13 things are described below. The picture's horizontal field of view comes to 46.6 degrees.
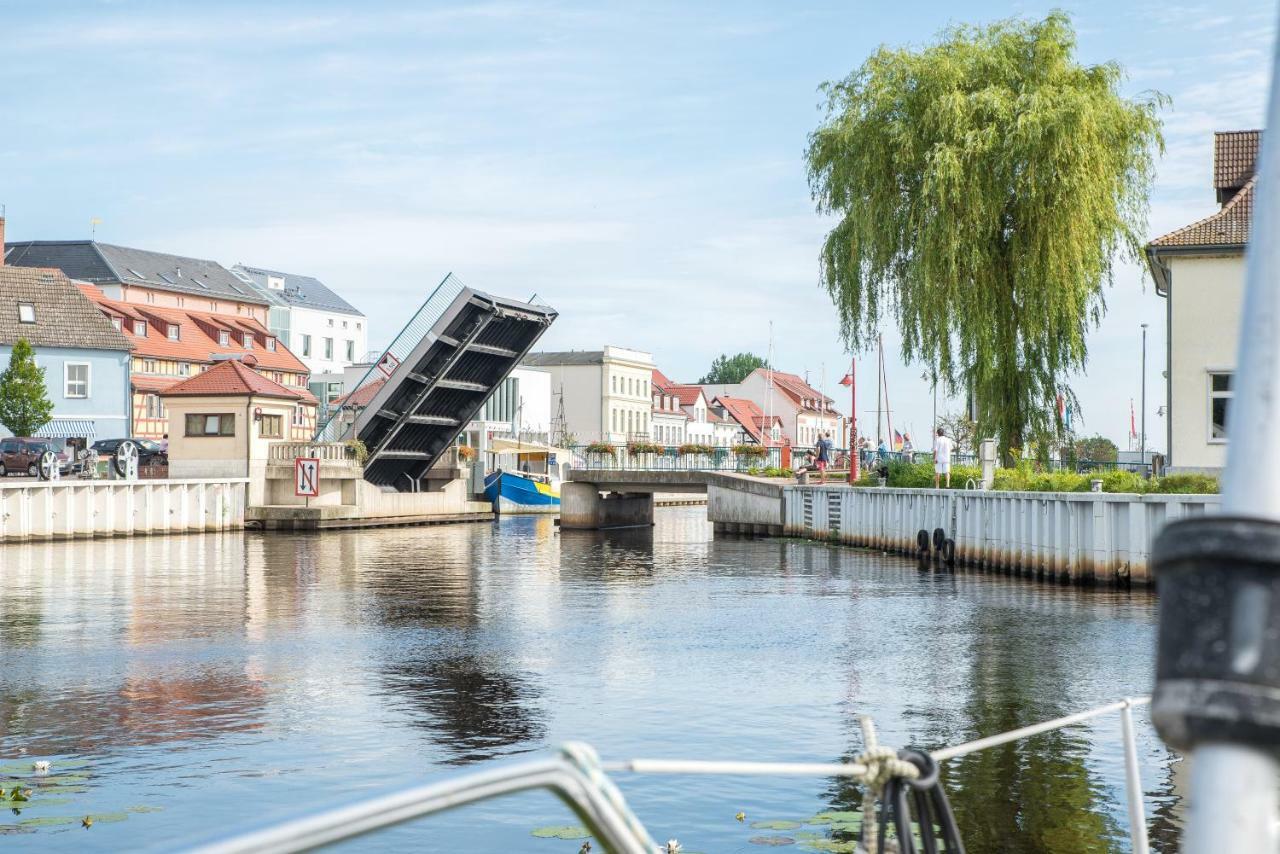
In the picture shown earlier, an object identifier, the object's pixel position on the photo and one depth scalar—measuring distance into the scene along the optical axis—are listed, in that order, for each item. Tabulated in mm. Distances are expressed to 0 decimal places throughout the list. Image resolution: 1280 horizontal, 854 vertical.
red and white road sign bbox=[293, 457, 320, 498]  44219
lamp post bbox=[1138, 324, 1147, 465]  52319
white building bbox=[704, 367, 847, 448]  138625
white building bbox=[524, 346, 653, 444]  104625
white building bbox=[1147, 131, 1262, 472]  29000
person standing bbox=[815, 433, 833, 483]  49656
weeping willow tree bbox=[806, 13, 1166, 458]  30844
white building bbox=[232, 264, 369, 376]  95500
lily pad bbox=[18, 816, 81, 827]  8750
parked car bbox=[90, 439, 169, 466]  50469
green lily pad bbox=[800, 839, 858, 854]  8203
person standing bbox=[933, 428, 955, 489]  35406
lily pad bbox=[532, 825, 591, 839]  8805
